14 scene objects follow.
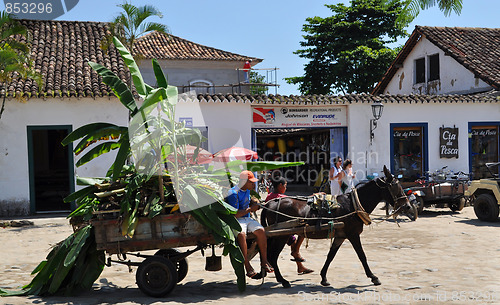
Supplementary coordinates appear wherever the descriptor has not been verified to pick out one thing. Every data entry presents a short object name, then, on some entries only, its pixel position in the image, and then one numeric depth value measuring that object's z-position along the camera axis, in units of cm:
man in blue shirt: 709
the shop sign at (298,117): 1833
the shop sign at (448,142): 1966
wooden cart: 652
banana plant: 648
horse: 745
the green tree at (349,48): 3344
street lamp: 1867
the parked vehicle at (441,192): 1484
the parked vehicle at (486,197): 1323
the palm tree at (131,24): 1562
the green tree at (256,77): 5011
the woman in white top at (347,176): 1323
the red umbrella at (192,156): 700
